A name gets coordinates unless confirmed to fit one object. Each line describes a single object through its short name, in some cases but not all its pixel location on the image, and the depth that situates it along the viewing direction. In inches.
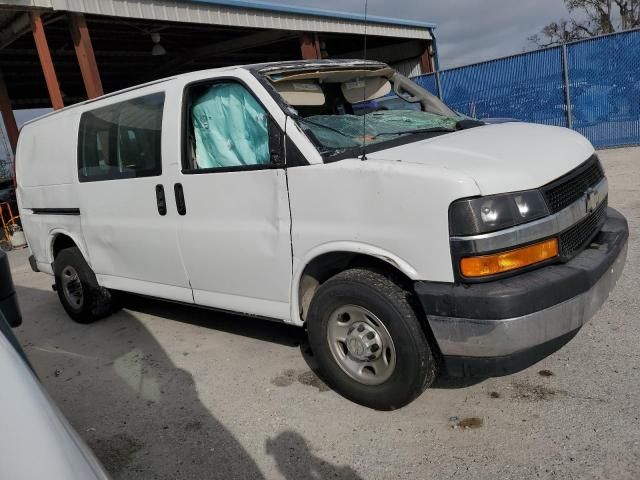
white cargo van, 96.0
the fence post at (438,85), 545.5
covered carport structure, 356.8
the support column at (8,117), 496.1
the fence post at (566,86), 447.5
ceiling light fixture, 510.3
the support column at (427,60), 761.6
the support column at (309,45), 547.8
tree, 1080.8
